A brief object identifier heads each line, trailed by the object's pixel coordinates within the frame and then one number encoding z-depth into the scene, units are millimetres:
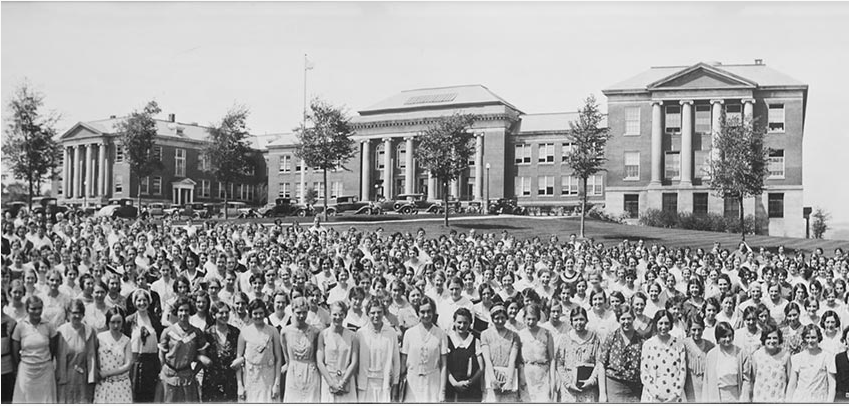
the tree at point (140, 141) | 32625
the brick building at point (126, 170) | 32000
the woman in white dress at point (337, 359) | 10438
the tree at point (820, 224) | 45344
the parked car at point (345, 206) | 48725
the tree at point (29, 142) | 19594
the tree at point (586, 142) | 35219
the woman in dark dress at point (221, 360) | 10484
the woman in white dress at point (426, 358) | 10469
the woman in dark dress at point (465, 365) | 10523
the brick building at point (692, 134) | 50750
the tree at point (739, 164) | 34781
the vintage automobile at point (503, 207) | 49844
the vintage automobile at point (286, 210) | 43125
